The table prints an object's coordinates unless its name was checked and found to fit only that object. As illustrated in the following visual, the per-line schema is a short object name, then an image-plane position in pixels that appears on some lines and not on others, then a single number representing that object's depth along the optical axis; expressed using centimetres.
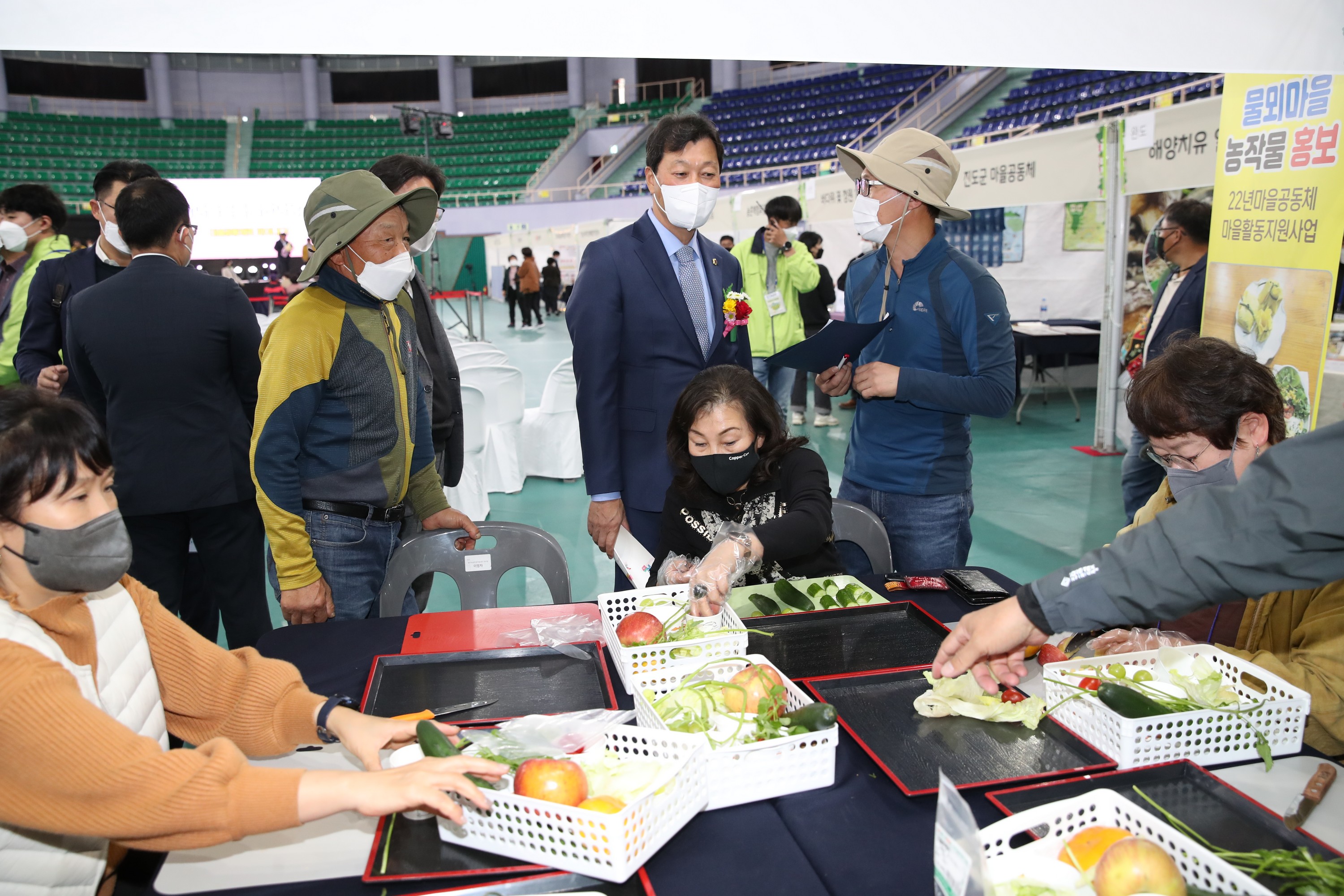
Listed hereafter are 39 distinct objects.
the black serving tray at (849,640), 147
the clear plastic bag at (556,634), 167
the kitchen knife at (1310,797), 105
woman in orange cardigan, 95
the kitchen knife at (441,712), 128
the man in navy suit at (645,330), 234
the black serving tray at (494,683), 138
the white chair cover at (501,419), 493
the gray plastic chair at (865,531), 232
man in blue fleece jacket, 221
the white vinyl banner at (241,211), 2059
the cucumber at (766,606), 171
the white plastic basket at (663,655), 133
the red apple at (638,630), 142
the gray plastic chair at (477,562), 221
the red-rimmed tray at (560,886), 96
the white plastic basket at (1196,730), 115
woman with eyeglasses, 147
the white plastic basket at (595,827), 94
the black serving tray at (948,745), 115
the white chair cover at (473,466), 459
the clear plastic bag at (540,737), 107
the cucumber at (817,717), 111
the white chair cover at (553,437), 536
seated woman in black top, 199
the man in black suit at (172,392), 238
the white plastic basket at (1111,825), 84
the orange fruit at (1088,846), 90
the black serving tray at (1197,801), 99
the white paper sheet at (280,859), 102
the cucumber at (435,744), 104
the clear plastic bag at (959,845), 75
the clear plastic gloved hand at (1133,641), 144
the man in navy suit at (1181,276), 390
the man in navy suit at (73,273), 288
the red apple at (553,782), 98
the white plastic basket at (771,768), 109
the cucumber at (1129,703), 114
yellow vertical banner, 317
